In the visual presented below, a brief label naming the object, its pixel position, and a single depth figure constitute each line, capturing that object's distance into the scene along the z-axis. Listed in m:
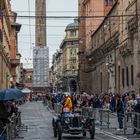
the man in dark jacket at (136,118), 23.21
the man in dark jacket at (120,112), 27.06
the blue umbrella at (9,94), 18.05
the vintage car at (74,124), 23.94
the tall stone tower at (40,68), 128.25
